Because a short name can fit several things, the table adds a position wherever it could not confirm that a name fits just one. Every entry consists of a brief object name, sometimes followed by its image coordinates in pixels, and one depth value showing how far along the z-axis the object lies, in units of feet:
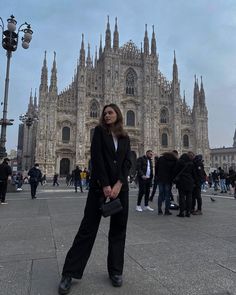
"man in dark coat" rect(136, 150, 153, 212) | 26.63
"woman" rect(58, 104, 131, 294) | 9.02
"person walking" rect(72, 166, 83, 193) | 55.98
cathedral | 128.47
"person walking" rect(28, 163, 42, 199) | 41.39
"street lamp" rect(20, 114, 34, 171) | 73.40
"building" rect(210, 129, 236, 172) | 257.75
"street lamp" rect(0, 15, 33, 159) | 44.01
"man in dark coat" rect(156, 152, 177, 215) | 24.96
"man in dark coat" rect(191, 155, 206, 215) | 25.46
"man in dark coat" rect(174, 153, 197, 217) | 23.56
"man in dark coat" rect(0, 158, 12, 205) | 32.96
